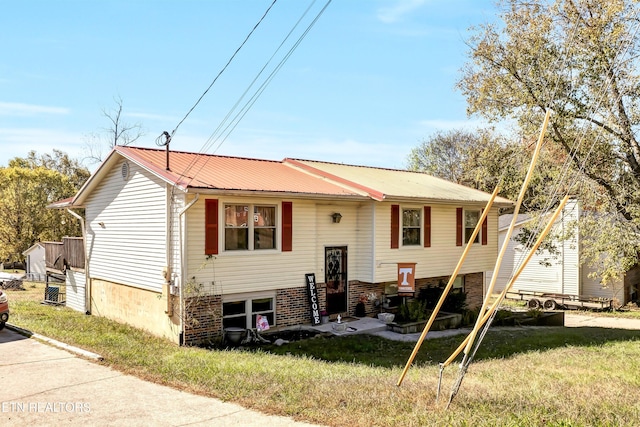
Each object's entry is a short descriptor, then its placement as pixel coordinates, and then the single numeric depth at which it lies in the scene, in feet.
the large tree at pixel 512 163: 62.95
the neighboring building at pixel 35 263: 117.19
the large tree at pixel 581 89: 51.80
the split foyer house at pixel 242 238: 41.16
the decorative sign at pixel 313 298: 48.08
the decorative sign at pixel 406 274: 51.93
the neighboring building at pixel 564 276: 86.84
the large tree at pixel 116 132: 105.74
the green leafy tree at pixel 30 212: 129.49
